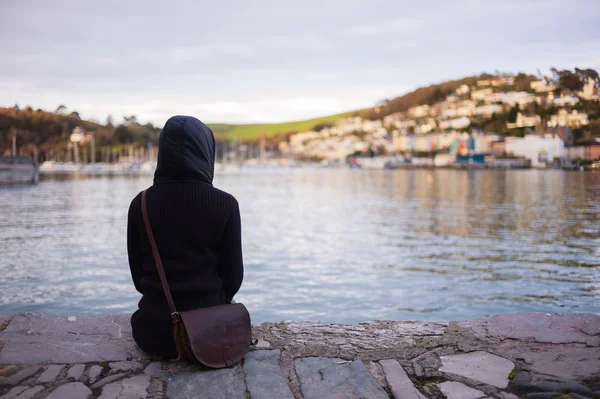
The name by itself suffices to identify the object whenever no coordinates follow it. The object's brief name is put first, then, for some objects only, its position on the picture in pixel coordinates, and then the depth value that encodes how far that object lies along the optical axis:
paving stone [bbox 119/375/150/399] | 2.58
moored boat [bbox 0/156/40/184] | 49.31
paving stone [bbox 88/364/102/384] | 2.74
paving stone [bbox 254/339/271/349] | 3.21
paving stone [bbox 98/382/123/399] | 2.56
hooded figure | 2.82
